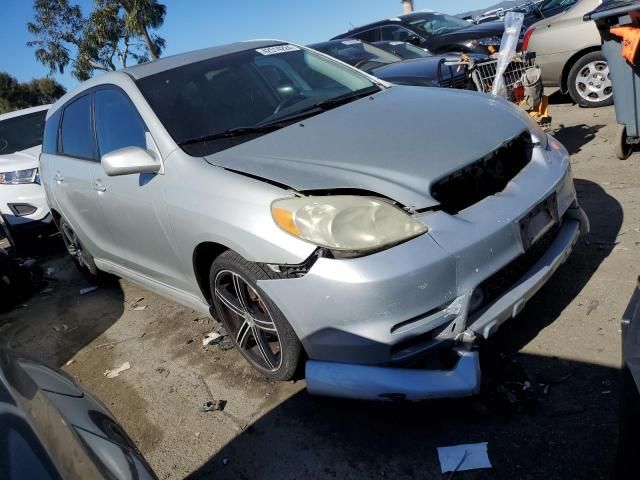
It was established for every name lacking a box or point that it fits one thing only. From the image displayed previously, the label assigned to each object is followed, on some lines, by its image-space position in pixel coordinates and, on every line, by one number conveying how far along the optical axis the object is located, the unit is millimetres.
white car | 6715
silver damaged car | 2109
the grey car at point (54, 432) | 1168
